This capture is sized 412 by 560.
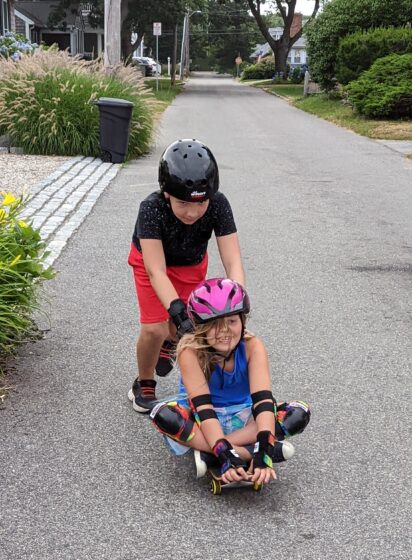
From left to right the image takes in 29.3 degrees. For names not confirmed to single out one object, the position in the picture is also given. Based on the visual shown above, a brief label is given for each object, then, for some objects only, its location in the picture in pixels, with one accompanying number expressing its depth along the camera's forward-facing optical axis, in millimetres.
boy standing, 3342
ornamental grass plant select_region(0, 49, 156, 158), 12641
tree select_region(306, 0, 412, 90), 24969
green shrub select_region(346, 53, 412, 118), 19375
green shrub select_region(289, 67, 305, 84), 48688
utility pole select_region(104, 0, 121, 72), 16812
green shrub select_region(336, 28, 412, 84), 22609
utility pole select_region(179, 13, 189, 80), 57822
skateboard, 3146
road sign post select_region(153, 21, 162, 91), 37781
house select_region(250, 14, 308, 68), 104056
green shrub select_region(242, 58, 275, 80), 63344
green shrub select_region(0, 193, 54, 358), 4359
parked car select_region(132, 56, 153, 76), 53691
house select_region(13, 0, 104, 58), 46156
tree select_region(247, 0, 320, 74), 49000
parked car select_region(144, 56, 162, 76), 59775
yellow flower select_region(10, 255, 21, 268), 4236
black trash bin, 12266
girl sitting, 3125
